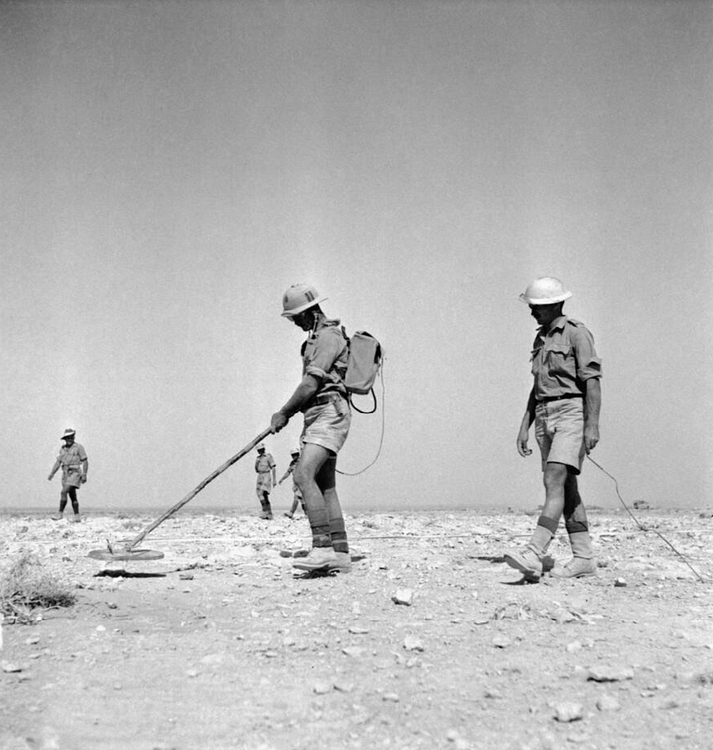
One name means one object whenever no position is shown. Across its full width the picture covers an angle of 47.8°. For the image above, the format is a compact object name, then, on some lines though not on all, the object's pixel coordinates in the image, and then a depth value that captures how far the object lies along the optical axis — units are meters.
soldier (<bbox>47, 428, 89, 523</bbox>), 19.42
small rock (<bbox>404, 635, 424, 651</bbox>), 4.09
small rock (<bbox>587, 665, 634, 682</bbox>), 3.57
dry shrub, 4.79
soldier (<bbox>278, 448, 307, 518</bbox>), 19.59
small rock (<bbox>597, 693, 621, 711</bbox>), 3.23
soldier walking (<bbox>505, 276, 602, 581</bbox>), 6.50
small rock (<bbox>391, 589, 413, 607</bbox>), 5.23
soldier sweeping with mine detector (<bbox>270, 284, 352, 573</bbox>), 6.74
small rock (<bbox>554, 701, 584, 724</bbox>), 3.11
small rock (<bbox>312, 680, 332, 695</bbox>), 3.42
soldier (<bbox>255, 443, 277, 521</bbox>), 21.06
